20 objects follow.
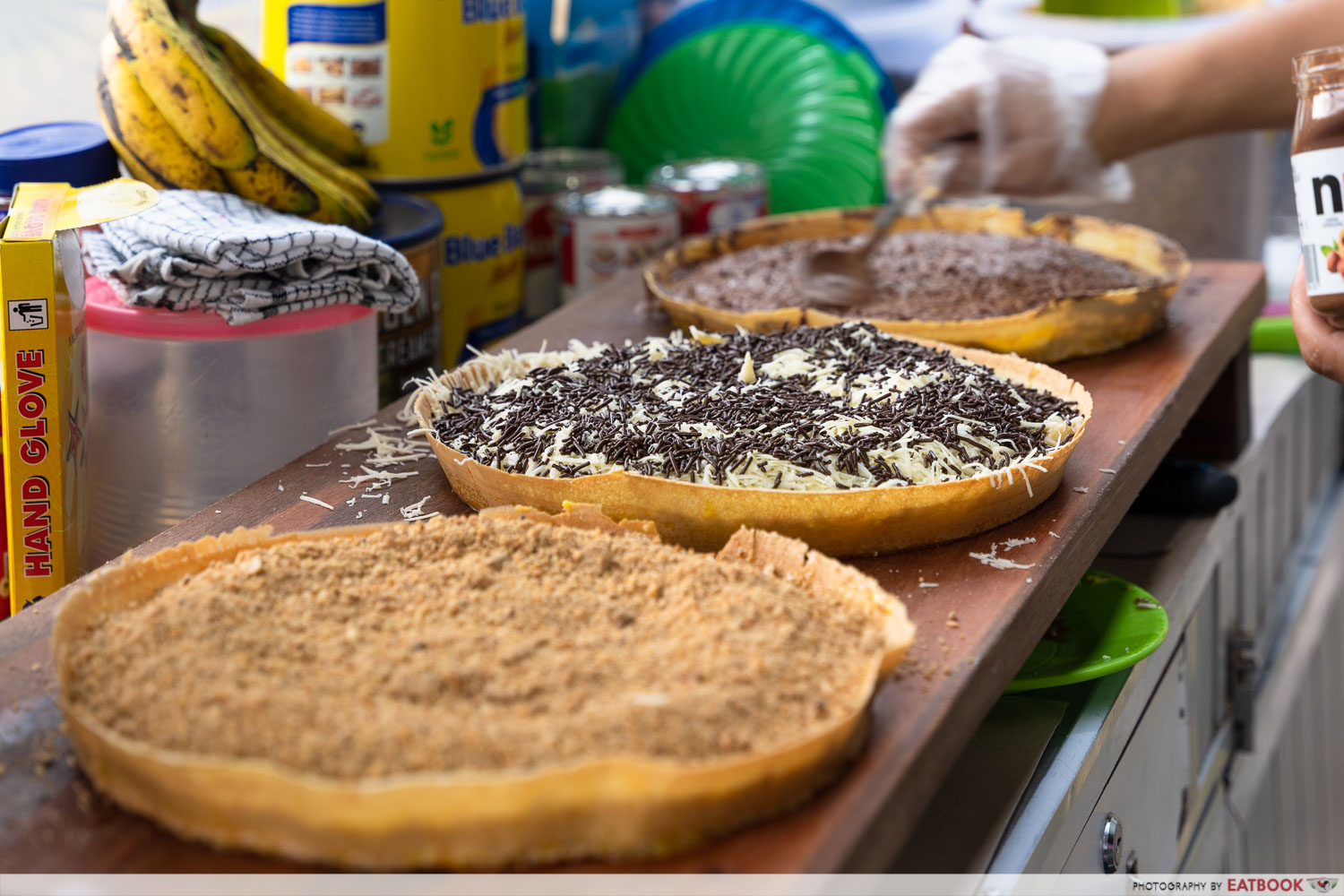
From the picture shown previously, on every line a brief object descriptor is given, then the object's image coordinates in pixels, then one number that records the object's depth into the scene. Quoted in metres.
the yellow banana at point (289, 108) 1.52
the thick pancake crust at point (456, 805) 1.07
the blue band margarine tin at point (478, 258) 1.60
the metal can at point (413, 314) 1.50
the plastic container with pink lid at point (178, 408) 1.39
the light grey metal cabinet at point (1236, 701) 1.35
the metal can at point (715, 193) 1.73
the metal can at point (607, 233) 1.67
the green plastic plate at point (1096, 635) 1.34
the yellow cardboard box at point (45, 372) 1.32
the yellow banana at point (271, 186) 1.46
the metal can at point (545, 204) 1.73
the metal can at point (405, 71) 1.55
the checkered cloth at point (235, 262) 1.39
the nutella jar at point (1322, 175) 1.30
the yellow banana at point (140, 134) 1.45
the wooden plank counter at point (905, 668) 1.14
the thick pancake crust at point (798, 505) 1.31
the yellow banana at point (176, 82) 1.44
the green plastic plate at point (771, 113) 1.83
